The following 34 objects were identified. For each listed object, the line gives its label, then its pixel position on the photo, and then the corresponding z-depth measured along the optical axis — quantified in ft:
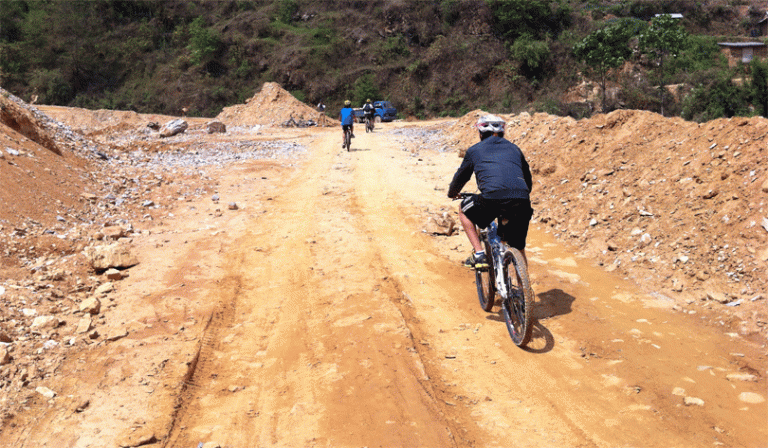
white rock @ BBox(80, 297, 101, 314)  17.90
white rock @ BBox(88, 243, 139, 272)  21.23
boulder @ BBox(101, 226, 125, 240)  25.36
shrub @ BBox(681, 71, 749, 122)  81.84
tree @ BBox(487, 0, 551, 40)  155.22
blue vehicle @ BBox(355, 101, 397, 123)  122.83
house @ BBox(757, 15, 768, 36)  177.52
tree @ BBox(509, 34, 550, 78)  143.33
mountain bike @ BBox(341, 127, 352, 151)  58.59
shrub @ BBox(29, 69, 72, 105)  160.66
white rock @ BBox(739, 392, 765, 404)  12.19
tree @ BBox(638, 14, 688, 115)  121.29
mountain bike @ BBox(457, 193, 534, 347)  14.55
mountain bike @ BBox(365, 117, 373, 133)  84.31
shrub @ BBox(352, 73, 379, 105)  147.13
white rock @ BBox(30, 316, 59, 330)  16.48
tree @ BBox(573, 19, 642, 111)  113.60
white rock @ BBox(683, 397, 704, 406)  12.21
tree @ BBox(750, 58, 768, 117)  78.79
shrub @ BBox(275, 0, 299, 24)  187.52
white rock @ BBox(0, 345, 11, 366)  14.29
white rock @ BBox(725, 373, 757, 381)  13.14
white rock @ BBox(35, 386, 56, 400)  13.46
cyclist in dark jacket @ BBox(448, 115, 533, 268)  15.56
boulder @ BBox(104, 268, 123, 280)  20.66
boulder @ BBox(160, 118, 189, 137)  76.02
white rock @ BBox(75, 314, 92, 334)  16.65
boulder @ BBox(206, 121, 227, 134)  81.53
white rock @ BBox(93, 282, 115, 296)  19.52
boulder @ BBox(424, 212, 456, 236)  25.91
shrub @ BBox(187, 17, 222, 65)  168.04
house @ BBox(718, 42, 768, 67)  152.76
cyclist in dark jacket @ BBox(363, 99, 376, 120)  83.45
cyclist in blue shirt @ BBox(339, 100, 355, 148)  58.54
